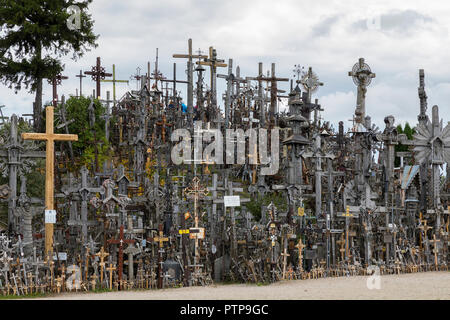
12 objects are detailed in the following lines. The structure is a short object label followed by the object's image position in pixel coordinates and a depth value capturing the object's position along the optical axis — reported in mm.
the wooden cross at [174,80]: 34334
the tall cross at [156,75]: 37625
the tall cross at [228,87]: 30406
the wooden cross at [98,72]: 38125
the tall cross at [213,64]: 30820
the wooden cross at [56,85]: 36656
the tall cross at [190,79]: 29422
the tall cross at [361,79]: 24203
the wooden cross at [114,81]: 41406
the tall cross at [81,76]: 41597
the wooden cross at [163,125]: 29958
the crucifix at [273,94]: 31875
